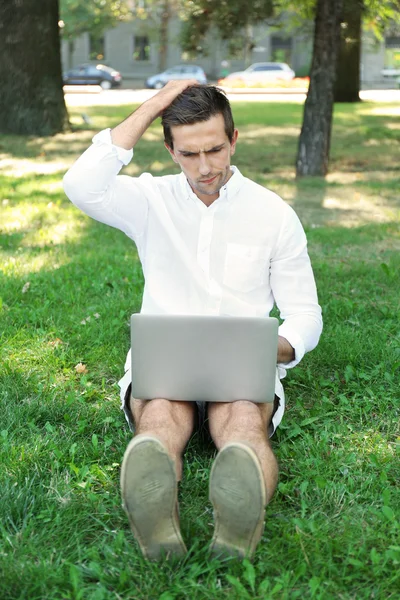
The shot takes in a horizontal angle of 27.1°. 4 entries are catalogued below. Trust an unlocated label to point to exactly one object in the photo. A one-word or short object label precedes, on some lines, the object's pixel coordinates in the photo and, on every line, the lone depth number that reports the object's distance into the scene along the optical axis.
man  3.13
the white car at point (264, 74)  40.59
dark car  41.03
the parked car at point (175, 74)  38.38
